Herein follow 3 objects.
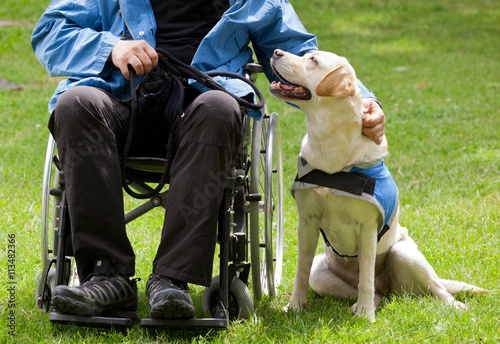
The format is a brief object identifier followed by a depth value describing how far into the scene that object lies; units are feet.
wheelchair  15.78
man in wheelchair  14.84
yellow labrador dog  16.65
